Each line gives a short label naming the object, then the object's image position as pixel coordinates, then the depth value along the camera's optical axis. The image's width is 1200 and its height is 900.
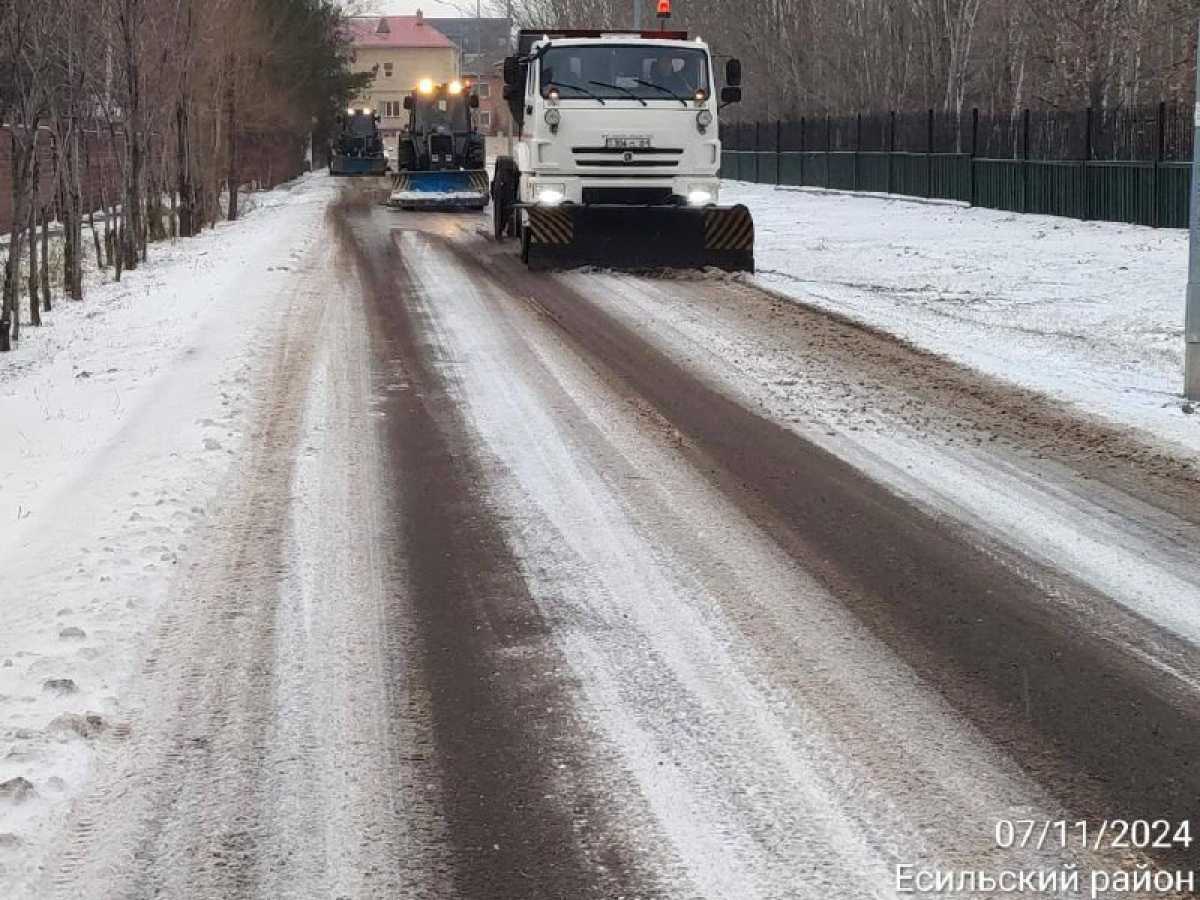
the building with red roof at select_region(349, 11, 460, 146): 154.26
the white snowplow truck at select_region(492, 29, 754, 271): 19.22
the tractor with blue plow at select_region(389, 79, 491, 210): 41.78
